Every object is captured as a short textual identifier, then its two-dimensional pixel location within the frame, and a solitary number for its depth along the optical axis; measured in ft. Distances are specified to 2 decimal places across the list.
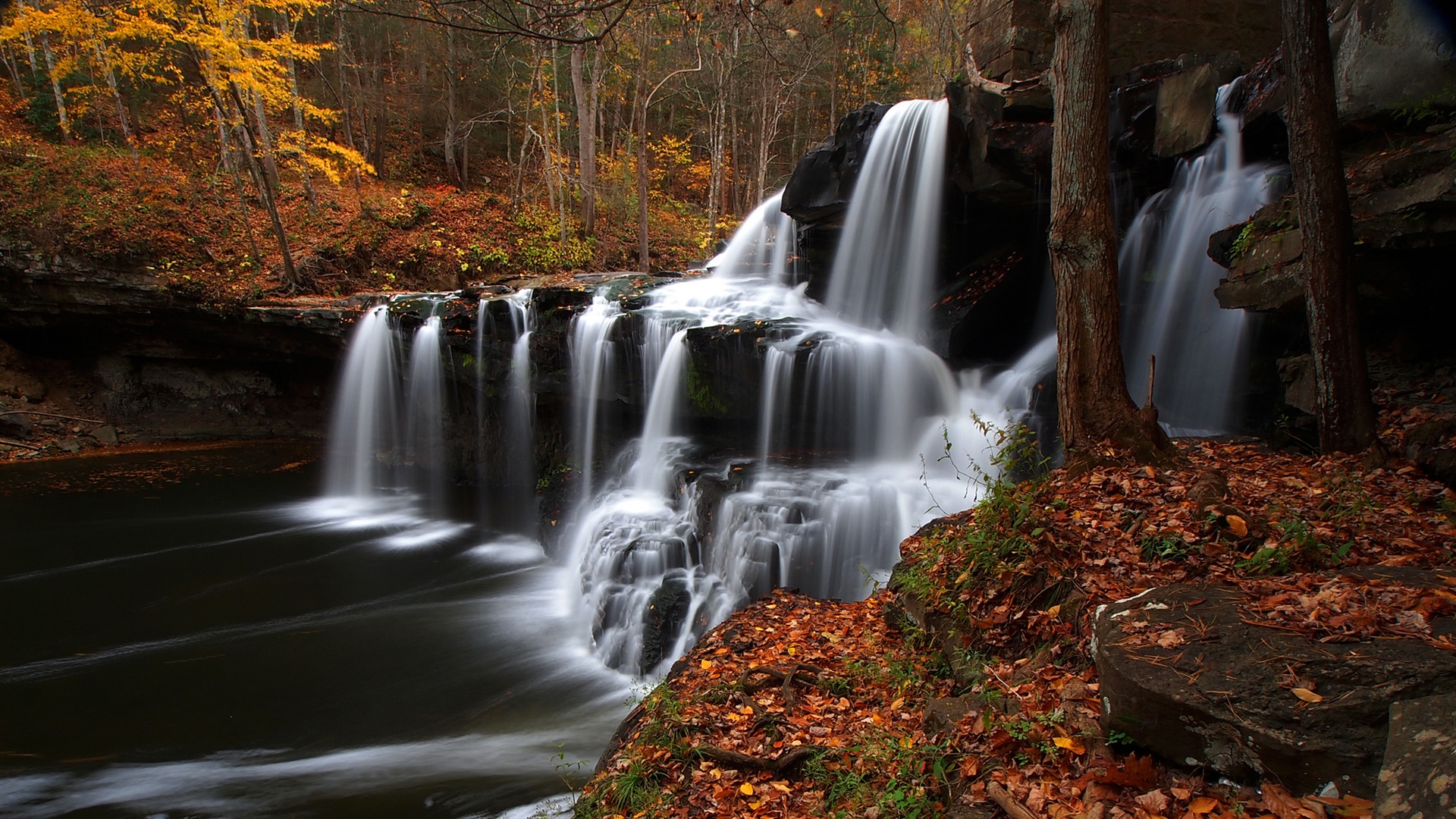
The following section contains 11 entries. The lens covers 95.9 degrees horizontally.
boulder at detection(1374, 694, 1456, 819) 5.35
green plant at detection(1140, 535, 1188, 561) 12.85
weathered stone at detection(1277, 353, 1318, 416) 19.54
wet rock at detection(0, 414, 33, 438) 45.80
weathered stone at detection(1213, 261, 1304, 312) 19.65
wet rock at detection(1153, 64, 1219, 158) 27.92
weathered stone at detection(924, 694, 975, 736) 11.14
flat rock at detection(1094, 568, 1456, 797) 6.80
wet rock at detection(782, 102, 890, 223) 39.68
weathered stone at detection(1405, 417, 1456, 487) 15.49
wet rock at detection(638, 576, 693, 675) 24.17
